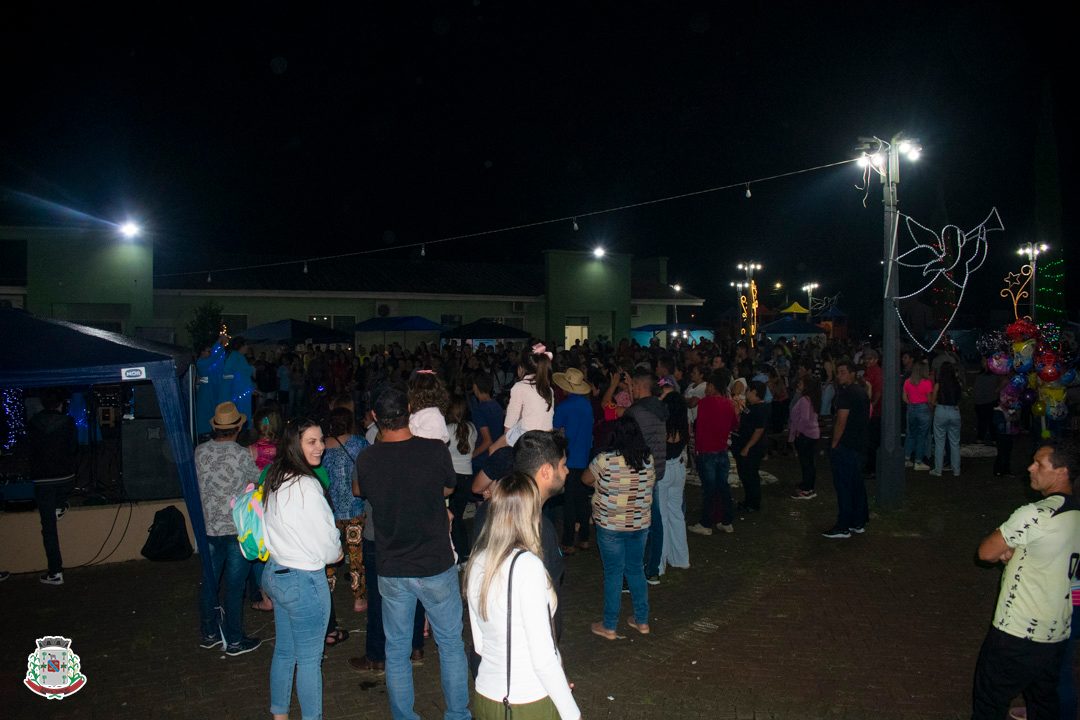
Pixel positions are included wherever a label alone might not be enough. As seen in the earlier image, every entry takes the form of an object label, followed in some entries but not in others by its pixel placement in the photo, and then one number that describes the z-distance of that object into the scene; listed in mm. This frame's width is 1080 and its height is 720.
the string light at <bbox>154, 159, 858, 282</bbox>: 10758
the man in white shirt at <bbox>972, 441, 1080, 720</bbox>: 3260
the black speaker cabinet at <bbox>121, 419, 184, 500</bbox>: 7371
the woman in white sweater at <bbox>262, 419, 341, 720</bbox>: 3650
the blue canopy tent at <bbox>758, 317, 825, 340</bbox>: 24891
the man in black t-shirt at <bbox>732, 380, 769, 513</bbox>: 8422
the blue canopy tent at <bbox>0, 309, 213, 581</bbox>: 5191
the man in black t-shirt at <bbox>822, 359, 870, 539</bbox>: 7305
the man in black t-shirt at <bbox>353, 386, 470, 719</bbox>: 3623
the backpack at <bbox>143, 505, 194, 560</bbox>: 6547
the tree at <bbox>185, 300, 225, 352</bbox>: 23828
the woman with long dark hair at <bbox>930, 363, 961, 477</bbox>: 10070
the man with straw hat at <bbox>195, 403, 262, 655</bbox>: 4996
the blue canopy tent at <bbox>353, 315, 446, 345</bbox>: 19312
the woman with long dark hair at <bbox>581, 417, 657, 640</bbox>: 4898
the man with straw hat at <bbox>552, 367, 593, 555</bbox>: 6422
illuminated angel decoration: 7848
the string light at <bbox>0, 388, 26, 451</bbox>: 9117
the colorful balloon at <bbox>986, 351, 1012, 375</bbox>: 9695
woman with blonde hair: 2438
